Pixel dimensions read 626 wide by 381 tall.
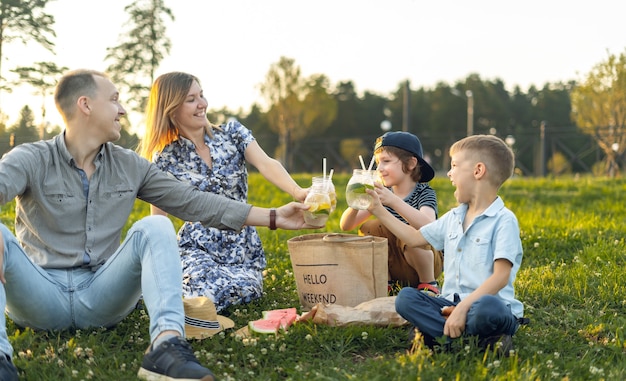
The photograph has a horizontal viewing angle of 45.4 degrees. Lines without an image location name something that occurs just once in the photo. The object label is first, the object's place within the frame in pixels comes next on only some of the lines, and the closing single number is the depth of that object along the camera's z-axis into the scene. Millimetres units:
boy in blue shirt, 3438
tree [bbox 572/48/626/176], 21344
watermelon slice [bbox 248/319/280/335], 3926
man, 3426
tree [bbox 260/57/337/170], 43188
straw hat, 3902
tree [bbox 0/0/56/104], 8914
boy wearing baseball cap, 4805
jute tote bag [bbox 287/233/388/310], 4293
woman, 4761
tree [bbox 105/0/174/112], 16219
